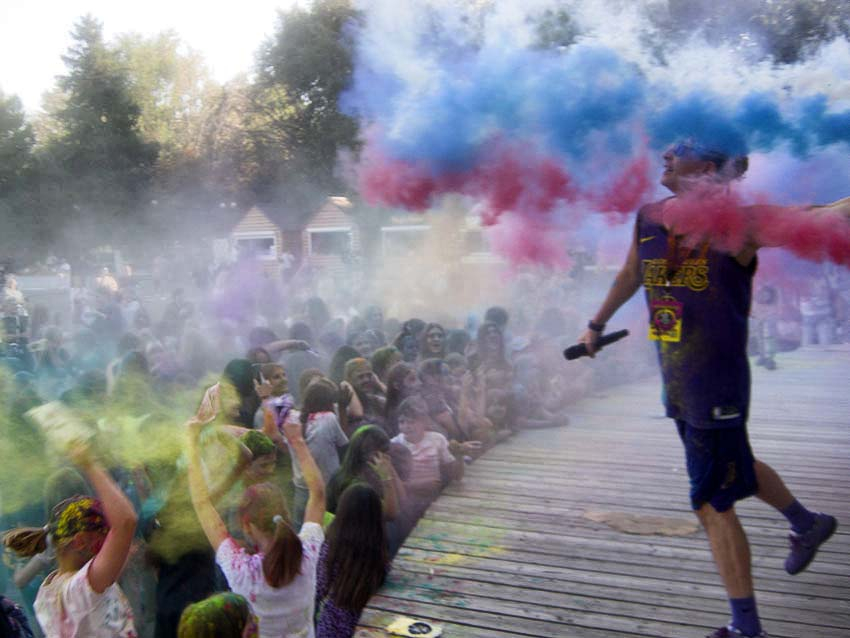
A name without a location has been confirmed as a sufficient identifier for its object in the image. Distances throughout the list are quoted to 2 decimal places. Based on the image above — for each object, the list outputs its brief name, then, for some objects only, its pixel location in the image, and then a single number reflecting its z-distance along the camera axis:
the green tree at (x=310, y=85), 17.94
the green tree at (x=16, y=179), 13.29
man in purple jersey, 3.26
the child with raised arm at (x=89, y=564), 2.68
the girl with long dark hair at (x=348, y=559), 3.80
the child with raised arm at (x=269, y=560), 3.07
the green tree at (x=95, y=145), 15.31
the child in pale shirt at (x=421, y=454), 5.36
